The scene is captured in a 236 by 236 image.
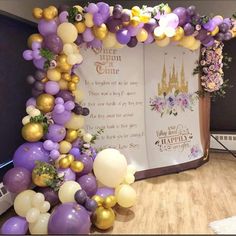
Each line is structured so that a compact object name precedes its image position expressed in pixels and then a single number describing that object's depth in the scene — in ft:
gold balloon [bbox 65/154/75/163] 8.98
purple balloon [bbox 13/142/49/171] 8.56
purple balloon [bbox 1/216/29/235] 7.64
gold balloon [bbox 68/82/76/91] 9.52
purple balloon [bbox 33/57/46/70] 8.95
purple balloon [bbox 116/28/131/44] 9.47
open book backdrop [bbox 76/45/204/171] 10.96
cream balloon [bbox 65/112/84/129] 9.55
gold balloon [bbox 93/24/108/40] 9.24
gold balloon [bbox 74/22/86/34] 9.21
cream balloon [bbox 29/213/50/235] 7.59
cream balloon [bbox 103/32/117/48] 9.58
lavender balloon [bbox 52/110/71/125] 9.13
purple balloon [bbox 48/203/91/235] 7.09
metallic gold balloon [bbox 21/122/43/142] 8.71
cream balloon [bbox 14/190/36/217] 7.97
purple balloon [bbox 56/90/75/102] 9.29
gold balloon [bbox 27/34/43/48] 8.90
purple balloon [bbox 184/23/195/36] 10.19
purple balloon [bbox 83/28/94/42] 9.39
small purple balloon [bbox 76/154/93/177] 9.10
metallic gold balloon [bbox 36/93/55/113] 9.00
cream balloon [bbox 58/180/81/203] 8.16
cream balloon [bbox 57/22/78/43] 8.98
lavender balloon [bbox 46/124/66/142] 9.03
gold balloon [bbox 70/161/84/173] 8.88
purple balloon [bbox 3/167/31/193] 8.07
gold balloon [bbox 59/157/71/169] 8.84
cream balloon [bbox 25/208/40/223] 7.60
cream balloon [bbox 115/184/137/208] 8.95
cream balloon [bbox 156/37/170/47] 10.29
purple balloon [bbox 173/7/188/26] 10.09
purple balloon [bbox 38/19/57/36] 8.97
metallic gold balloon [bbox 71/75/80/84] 9.60
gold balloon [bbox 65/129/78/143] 9.55
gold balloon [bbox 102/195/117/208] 8.48
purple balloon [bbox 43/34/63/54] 8.77
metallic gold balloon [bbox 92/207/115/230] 8.13
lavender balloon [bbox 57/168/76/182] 8.74
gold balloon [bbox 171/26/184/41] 10.22
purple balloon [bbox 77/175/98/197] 8.73
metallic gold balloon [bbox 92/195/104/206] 8.47
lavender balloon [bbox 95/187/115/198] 8.88
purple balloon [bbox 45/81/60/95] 9.10
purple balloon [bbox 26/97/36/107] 9.26
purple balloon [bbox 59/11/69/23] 9.09
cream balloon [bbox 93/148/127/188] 8.66
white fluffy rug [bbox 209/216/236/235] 7.96
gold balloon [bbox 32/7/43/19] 8.87
